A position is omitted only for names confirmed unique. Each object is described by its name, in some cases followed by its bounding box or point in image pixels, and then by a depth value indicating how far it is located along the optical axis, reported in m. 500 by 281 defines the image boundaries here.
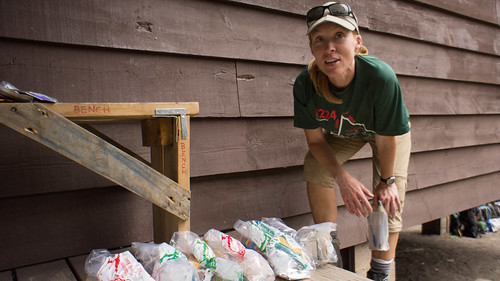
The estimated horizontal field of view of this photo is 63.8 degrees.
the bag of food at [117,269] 1.09
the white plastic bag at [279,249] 1.31
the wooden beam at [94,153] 1.07
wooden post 1.37
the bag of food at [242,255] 1.27
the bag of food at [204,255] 1.21
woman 1.66
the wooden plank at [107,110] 1.16
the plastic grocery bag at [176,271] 1.12
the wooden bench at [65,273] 1.32
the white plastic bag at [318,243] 1.45
